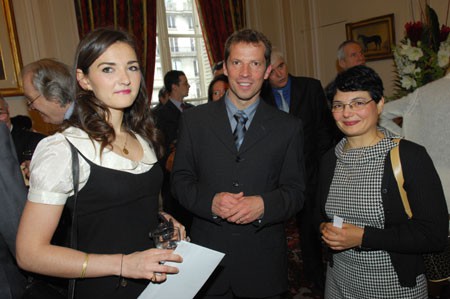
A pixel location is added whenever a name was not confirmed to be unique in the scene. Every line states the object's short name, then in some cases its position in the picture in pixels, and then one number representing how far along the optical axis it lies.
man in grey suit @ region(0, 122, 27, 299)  1.32
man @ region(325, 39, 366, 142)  4.13
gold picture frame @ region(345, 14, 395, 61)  5.51
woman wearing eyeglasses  1.53
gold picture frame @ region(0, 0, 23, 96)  4.55
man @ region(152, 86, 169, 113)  5.29
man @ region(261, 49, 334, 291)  3.17
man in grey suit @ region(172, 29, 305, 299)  1.85
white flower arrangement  2.54
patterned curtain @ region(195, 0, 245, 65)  6.49
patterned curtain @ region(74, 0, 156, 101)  5.36
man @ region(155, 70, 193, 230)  3.69
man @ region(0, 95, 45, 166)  2.28
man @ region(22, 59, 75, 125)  2.07
